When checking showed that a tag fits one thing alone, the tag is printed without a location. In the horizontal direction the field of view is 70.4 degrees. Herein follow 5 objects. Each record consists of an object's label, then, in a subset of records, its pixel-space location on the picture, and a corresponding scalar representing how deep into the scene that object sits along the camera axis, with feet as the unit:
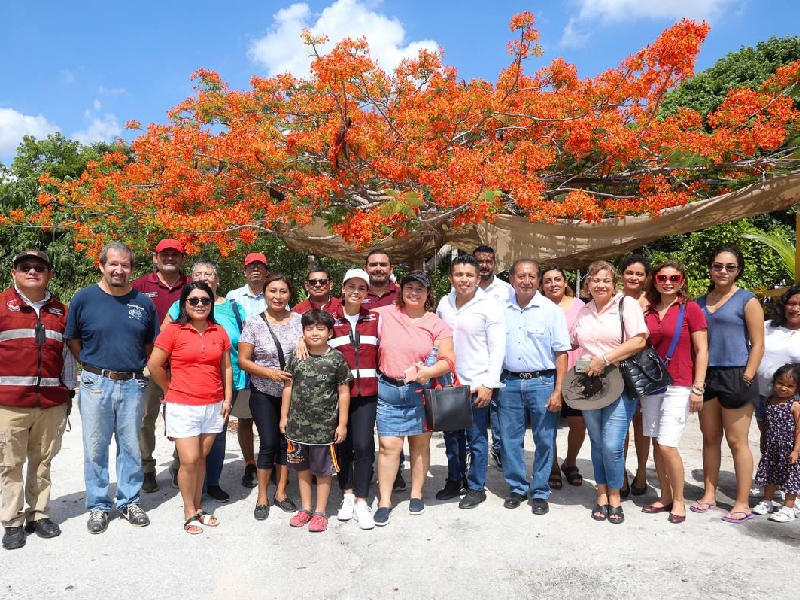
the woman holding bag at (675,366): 12.41
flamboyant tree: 21.61
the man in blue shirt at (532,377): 13.23
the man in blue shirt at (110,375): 12.41
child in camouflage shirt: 12.30
